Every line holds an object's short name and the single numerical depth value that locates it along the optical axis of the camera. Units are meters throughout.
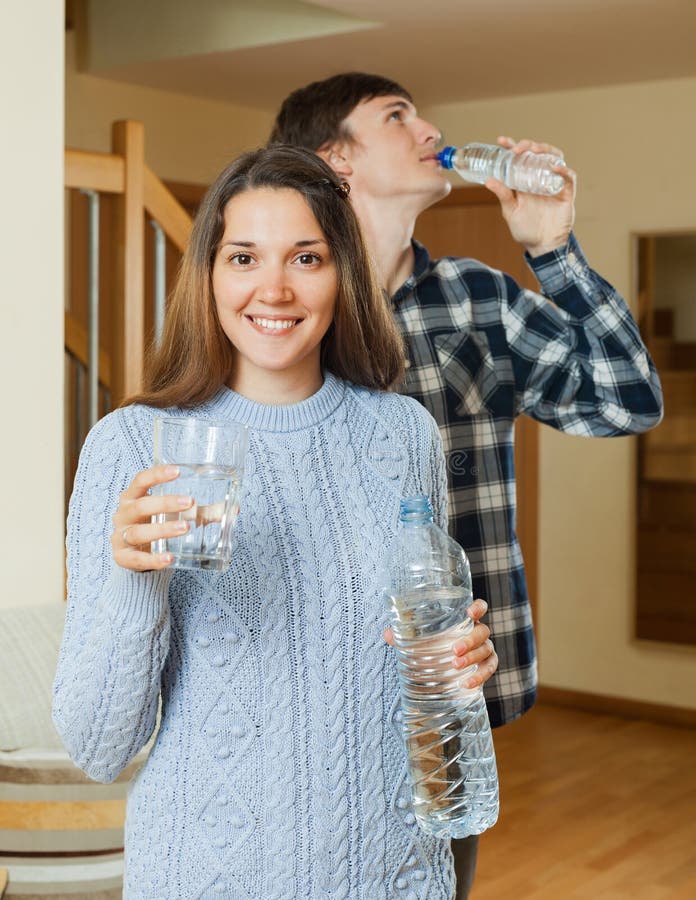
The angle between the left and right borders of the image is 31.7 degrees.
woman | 1.22
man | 1.92
